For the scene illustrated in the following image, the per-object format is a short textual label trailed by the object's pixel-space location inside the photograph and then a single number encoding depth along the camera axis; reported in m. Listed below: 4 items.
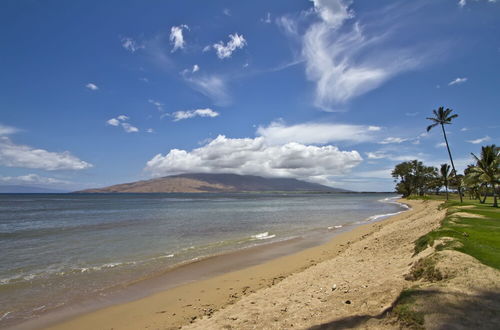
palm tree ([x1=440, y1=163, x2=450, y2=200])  62.06
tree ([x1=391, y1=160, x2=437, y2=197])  100.75
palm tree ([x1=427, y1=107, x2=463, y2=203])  43.81
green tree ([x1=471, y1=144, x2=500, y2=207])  34.82
